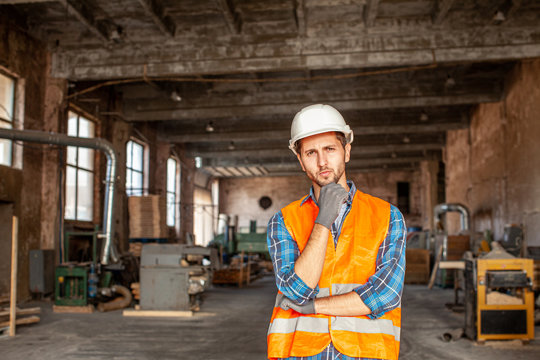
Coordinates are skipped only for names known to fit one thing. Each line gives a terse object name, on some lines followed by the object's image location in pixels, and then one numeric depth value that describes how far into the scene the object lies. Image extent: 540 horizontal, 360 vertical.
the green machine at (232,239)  20.11
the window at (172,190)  20.00
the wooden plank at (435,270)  13.85
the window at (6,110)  9.98
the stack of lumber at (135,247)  13.75
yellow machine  6.38
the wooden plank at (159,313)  8.73
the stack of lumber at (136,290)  9.83
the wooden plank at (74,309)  9.22
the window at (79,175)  12.36
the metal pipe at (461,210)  15.75
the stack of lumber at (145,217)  14.56
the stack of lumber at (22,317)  7.04
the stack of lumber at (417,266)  15.59
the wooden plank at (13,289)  6.62
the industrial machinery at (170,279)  8.93
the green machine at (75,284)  9.33
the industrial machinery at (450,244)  13.87
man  1.70
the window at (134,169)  15.71
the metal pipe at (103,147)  9.24
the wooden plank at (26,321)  7.01
